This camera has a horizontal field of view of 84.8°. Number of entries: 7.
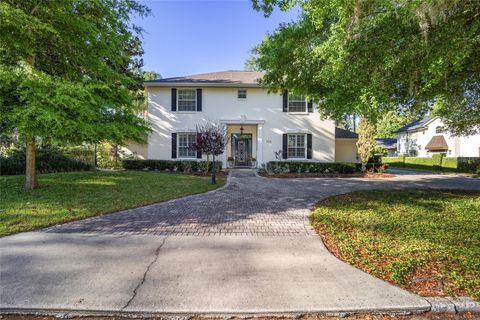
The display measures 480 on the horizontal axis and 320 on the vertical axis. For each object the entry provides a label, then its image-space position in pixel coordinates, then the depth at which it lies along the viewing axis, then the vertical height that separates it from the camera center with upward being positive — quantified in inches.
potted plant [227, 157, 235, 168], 726.5 -3.2
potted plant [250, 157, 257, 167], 722.2 -3.1
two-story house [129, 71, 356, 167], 694.5 +109.7
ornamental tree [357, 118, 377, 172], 633.0 +44.9
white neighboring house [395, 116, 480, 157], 1062.4 +85.7
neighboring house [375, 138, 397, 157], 1841.2 +113.4
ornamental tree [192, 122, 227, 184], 511.2 +33.8
